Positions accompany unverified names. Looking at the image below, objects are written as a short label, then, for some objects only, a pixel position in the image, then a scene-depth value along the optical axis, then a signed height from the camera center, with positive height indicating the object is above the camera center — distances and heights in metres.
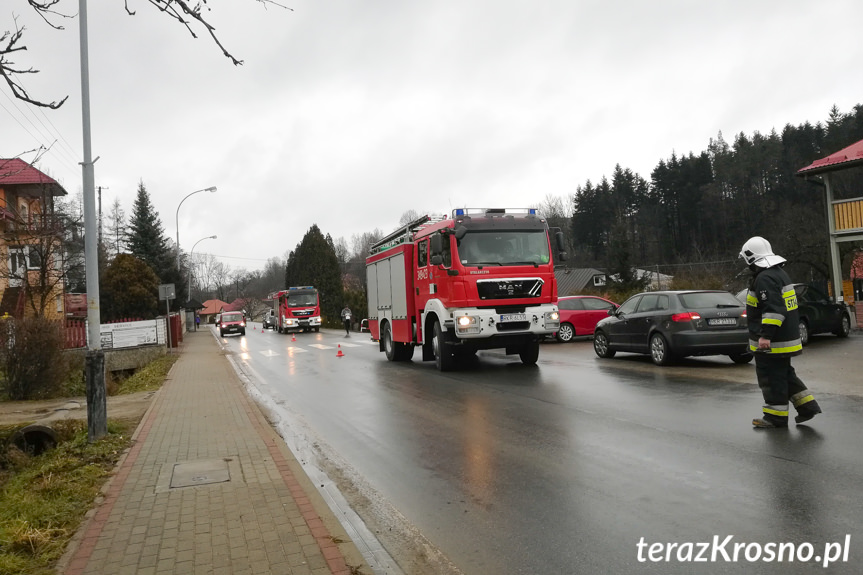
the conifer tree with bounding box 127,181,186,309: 52.25 +7.04
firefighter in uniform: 6.52 -0.54
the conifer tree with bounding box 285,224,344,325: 64.81 +4.96
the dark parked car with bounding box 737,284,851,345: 15.39 -0.57
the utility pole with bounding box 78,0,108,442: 7.83 +0.35
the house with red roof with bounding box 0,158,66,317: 19.69 +2.92
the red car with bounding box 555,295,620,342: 20.64 -0.42
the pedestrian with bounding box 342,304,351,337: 34.31 -0.19
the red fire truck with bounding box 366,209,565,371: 12.72 +0.50
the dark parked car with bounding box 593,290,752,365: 11.77 -0.54
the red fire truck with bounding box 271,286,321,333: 42.66 +0.55
